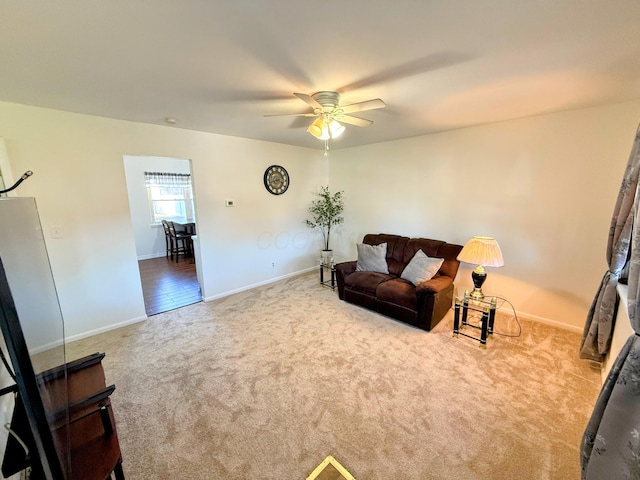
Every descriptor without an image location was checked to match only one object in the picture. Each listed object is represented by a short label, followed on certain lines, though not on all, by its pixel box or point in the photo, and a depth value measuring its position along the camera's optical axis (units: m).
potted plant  5.00
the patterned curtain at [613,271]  1.92
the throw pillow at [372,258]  3.81
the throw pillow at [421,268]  3.24
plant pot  4.82
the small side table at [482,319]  2.64
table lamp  2.63
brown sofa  2.96
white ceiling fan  2.04
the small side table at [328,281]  4.37
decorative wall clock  4.40
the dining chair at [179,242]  6.32
